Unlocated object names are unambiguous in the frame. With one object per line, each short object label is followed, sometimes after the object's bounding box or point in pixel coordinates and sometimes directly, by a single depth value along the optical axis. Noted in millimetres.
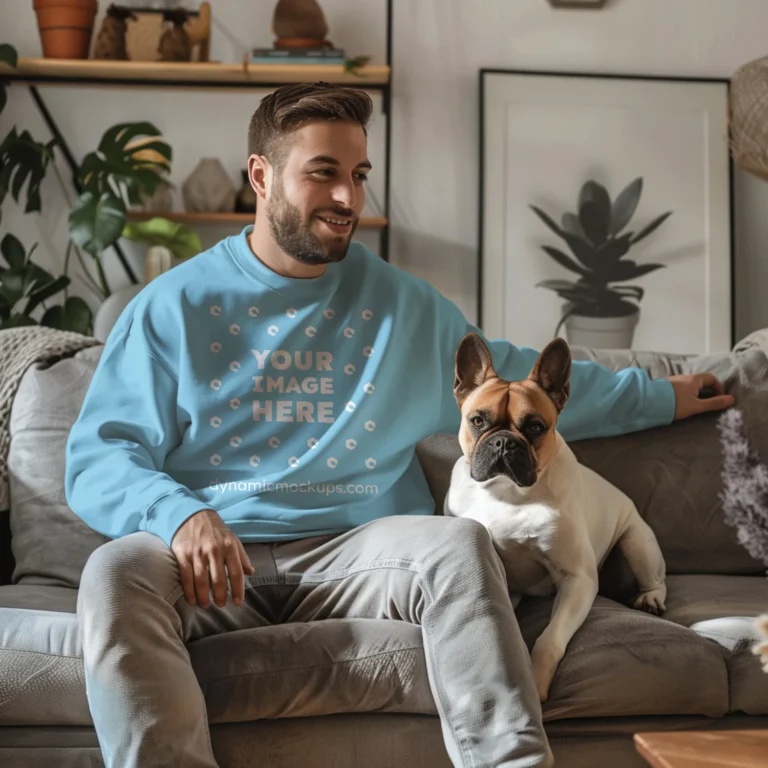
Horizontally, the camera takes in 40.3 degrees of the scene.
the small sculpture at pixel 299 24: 3545
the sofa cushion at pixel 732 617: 1656
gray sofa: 1543
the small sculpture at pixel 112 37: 3594
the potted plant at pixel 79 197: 3330
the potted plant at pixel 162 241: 3469
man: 1509
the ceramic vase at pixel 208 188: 3598
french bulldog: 1810
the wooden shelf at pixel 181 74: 3533
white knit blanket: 2203
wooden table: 1116
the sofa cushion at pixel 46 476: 2072
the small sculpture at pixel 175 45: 3582
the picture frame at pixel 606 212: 3762
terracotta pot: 3537
